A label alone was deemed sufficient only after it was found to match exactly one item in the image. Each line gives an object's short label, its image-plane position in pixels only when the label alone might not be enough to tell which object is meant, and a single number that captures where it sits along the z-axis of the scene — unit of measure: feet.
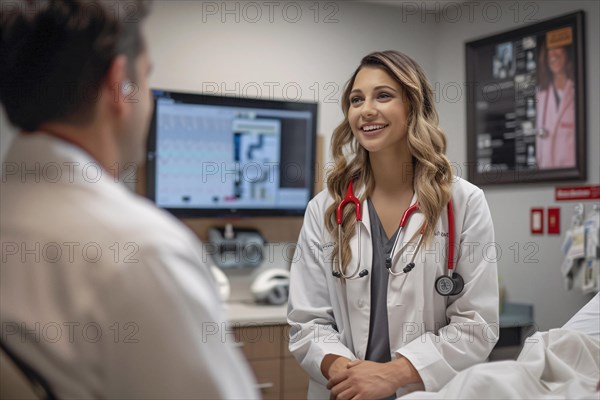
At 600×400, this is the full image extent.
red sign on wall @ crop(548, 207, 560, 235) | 11.03
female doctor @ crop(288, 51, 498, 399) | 5.49
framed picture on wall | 10.84
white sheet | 4.33
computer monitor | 10.84
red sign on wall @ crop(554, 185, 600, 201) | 10.47
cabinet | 10.10
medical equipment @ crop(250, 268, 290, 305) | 11.16
